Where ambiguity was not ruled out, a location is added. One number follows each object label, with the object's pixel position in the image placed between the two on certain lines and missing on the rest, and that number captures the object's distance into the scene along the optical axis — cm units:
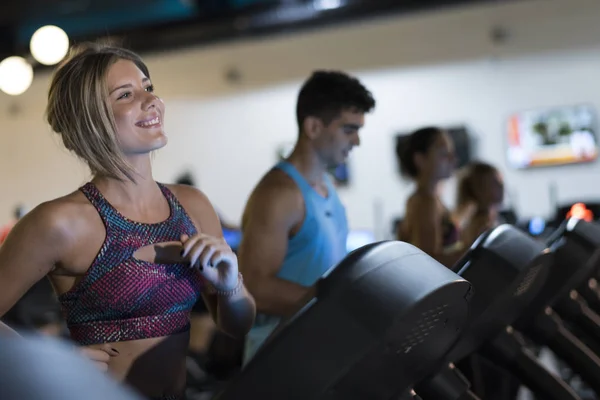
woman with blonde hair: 137
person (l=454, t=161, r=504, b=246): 399
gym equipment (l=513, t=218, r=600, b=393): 174
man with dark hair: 202
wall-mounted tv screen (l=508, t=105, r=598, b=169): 727
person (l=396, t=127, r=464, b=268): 309
